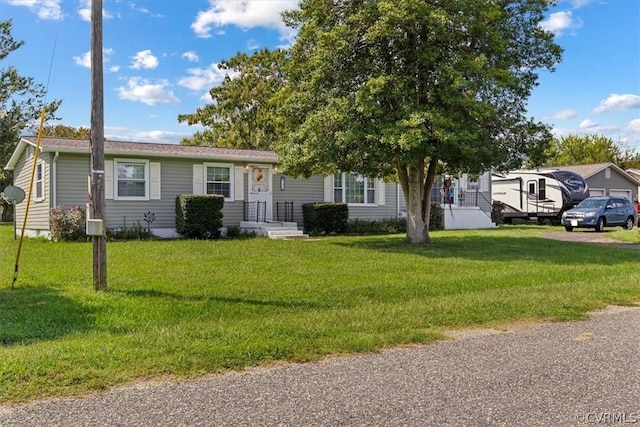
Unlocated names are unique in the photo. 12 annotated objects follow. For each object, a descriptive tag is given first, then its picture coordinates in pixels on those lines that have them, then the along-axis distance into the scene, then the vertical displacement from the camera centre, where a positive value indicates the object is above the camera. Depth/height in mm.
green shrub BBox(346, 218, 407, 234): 20864 -419
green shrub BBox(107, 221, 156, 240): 16719 -500
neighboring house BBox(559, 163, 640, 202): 33375 +2129
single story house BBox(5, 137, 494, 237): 16906 +1137
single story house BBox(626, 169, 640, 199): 38744 +2977
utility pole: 7598 +1091
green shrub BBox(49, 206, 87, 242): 15750 -205
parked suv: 21250 -9
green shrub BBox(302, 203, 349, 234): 19750 -56
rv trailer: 27003 +1086
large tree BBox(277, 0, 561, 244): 12508 +3161
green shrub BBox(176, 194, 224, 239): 17172 +39
